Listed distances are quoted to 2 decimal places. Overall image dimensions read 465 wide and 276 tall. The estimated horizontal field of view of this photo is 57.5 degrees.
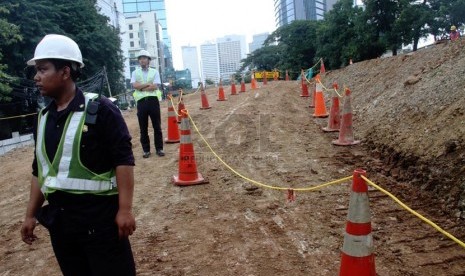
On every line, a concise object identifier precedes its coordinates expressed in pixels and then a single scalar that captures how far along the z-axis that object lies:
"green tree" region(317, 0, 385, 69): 30.25
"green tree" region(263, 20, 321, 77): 48.78
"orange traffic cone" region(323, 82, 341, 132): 8.39
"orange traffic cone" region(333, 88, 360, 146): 7.21
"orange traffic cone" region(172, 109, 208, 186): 5.81
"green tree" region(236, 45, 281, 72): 70.94
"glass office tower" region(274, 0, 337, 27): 97.50
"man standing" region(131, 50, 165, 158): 7.08
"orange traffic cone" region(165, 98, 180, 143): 8.53
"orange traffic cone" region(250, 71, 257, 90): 20.52
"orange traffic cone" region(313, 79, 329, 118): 10.16
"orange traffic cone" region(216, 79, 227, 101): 16.28
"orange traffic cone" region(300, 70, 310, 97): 15.23
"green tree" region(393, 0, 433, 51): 27.61
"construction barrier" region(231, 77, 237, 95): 18.50
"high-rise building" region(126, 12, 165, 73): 101.69
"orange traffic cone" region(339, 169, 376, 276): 2.71
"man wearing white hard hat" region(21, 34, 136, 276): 2.22
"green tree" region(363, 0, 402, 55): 28.50
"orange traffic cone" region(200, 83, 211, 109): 13.73
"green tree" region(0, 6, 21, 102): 14.07
